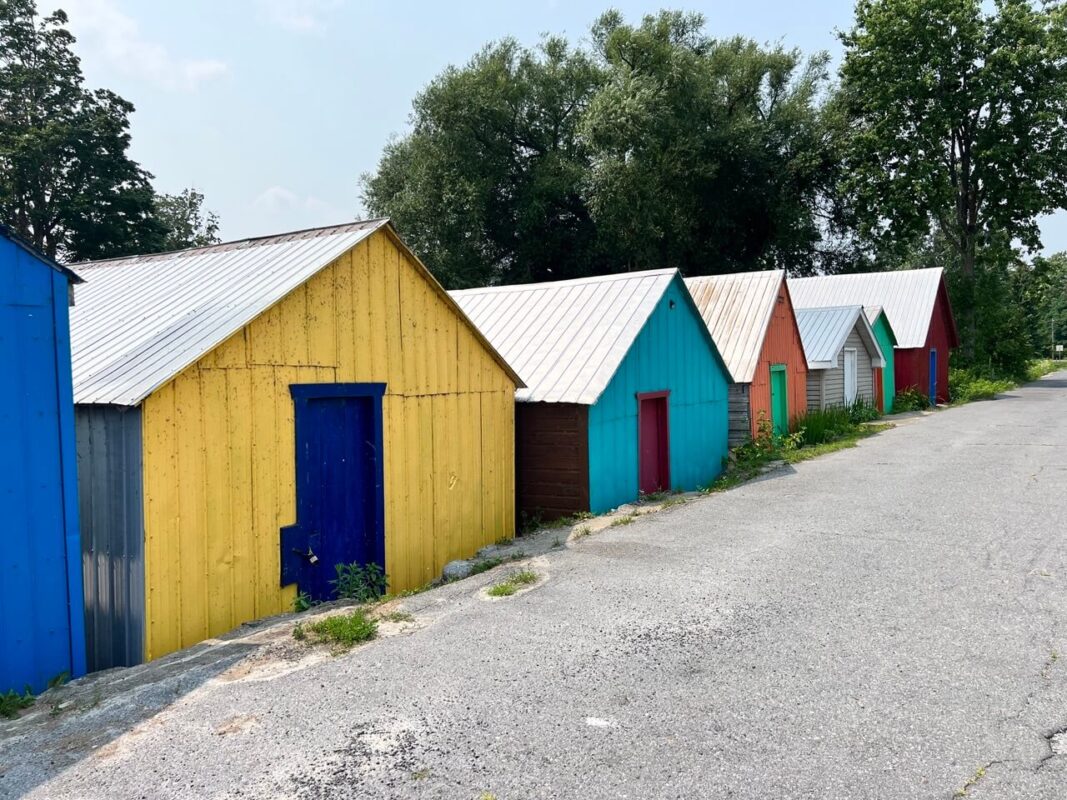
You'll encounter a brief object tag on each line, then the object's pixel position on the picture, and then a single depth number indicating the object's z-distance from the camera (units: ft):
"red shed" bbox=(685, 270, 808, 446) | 60.34
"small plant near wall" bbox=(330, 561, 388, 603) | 27.14
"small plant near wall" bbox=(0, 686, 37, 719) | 16.66
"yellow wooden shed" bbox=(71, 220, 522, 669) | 21.58
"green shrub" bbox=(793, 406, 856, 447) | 67.36
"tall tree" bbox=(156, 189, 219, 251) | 156.46
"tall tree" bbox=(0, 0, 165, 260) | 103.45
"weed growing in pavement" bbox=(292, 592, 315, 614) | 25.23
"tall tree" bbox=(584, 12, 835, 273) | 115.24
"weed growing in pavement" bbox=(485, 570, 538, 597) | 23.80
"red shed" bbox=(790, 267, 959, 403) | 104.94
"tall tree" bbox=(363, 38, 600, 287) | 121.60
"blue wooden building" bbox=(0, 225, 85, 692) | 17.74
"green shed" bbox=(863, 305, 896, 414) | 94.32
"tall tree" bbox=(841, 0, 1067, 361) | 123.03
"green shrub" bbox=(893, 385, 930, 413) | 98.63
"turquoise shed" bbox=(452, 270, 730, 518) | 38.83
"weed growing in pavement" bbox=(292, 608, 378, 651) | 19.76
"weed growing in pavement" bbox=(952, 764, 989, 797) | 12.49
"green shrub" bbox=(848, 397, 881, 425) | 82.17
